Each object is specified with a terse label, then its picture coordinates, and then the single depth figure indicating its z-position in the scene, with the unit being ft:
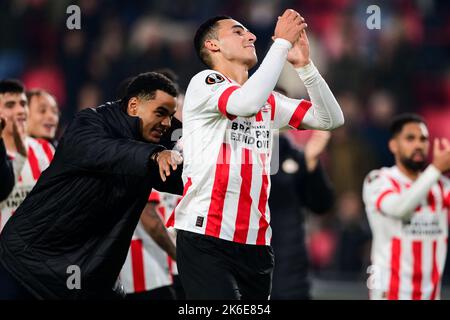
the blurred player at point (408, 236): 47.37
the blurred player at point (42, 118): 47.34
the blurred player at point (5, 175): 39.45
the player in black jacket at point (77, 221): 34.53
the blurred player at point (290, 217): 53.31
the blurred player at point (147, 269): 44.11
